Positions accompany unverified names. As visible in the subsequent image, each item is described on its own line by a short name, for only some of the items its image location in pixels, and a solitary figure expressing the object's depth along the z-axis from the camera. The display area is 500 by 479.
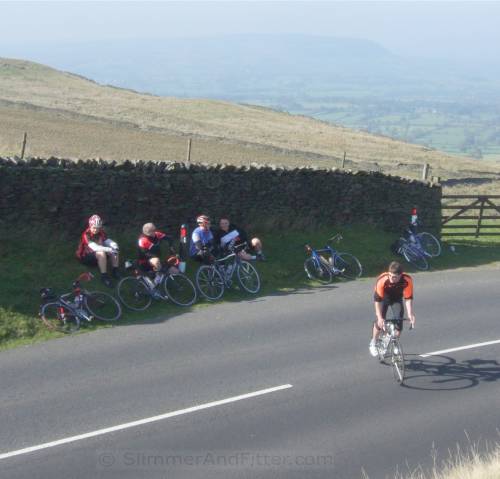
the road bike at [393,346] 12.02
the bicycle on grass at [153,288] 15.53
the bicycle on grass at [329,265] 18.30
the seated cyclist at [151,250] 15.88
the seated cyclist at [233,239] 17.73
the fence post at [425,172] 24.21
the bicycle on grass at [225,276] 16.48
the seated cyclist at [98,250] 15.91
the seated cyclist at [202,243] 17.17
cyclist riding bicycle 12.31
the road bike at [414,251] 20.19
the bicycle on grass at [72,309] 14.09
